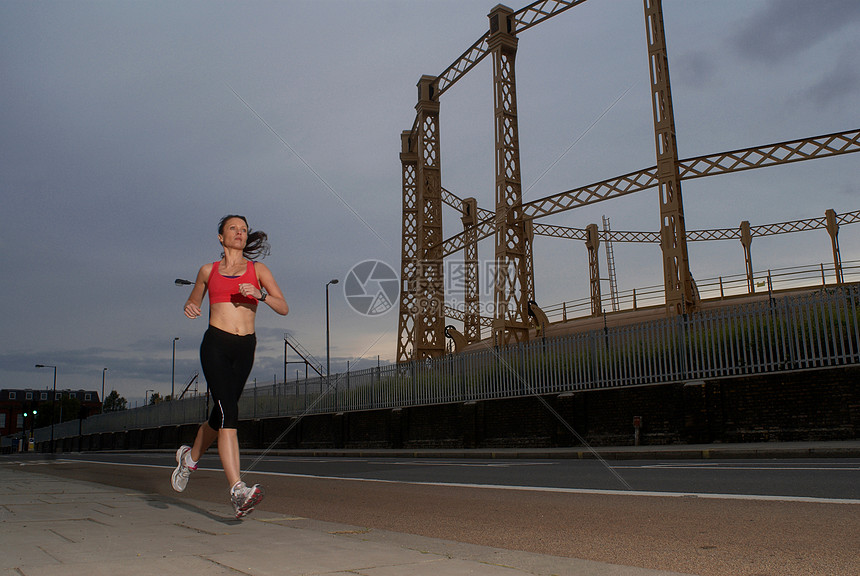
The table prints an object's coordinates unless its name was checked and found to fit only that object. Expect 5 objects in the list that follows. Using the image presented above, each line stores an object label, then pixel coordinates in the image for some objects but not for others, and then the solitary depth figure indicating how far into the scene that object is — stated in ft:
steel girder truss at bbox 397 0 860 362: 70.79
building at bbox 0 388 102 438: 384.68
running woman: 14.96
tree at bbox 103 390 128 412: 515.91
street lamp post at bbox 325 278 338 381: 126.19
